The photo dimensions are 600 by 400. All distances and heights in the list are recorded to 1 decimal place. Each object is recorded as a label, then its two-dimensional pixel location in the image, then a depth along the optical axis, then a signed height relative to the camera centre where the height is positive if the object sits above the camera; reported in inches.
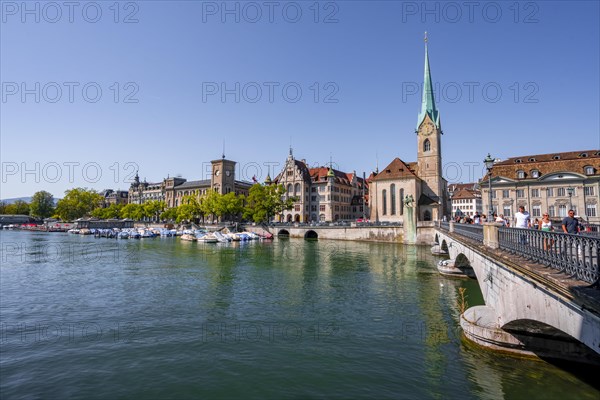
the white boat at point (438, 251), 1811.0 -185.2
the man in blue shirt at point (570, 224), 433.4 -12.8
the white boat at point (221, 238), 2861.7 -164.9
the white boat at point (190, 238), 2997.0 -168.9
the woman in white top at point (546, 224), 519.0 -14.4
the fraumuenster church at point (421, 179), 3277.6 +343.5
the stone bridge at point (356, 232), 2583.7 -132.2
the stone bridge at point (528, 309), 266.7 -90.3
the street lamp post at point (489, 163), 663.9 +97.1
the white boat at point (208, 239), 2859.3 -170.8
